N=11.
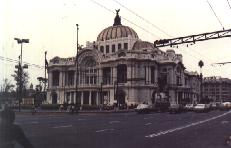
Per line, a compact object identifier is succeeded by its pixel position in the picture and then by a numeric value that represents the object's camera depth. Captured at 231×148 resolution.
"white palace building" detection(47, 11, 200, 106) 115.50
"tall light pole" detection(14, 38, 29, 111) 53.19
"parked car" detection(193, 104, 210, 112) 66.88
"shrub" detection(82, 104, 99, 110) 80.69
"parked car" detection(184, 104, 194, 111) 74.21
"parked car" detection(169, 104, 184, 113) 61.03
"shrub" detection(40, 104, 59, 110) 85.57
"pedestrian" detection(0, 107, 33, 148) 6.78
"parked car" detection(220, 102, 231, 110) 90.71
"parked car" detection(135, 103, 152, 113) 59.81
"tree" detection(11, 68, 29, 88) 116.54
